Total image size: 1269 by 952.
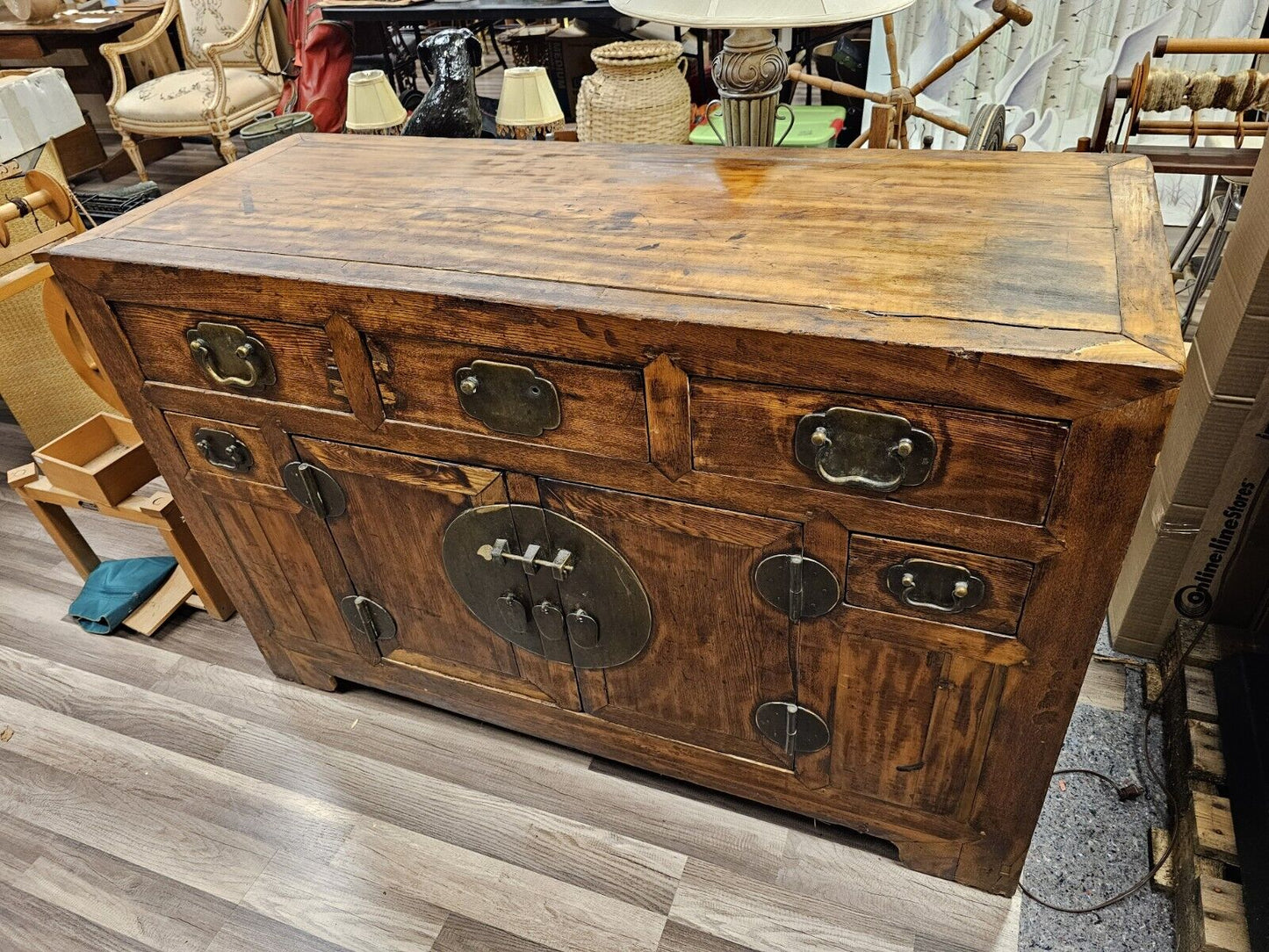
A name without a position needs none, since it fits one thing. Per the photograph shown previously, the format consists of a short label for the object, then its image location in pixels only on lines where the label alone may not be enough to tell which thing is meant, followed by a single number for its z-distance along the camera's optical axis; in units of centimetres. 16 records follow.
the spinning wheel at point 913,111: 144
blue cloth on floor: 190
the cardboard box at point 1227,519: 135
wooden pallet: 115
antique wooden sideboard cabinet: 88
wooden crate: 175
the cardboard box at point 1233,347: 128
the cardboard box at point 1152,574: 148
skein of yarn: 190
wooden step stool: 177
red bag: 422
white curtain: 306
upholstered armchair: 414
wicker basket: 245
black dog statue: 175
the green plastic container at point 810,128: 301
